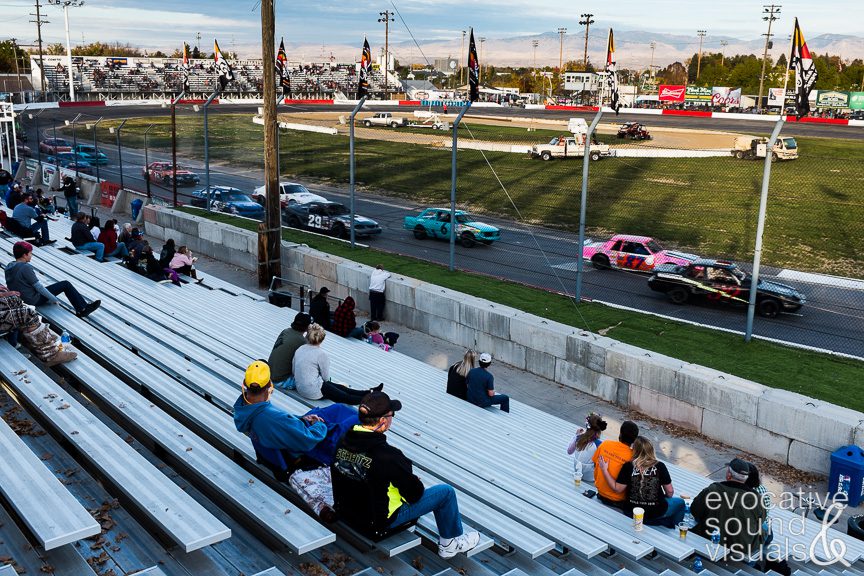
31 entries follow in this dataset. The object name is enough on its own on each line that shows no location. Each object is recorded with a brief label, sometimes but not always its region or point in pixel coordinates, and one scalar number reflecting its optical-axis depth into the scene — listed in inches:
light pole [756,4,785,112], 2839.3
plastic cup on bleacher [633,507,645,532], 258.4
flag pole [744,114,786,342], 438.6
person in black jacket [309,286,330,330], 533.6
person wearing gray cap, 251.8
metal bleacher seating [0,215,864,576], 246.5
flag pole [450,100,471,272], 569.4
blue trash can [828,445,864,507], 353.1
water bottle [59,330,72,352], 375.3
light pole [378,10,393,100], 4159.9
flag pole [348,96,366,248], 690.2
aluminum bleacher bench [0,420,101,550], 191.9
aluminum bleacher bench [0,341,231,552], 203.5
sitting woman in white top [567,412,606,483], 321.4
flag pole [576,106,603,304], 517.1
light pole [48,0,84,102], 3491.9
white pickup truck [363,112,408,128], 2402.8
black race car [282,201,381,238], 952.9
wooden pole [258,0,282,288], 692.7
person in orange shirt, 278.5
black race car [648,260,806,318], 646.5
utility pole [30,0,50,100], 3538.4
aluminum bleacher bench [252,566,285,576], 196.4
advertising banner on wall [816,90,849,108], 3134.8
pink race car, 776.3
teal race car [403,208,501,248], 914.7
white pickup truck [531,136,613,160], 1669.5
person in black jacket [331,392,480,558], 207.6
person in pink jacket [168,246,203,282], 626.5
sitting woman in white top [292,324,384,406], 349.7
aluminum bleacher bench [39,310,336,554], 213.5
